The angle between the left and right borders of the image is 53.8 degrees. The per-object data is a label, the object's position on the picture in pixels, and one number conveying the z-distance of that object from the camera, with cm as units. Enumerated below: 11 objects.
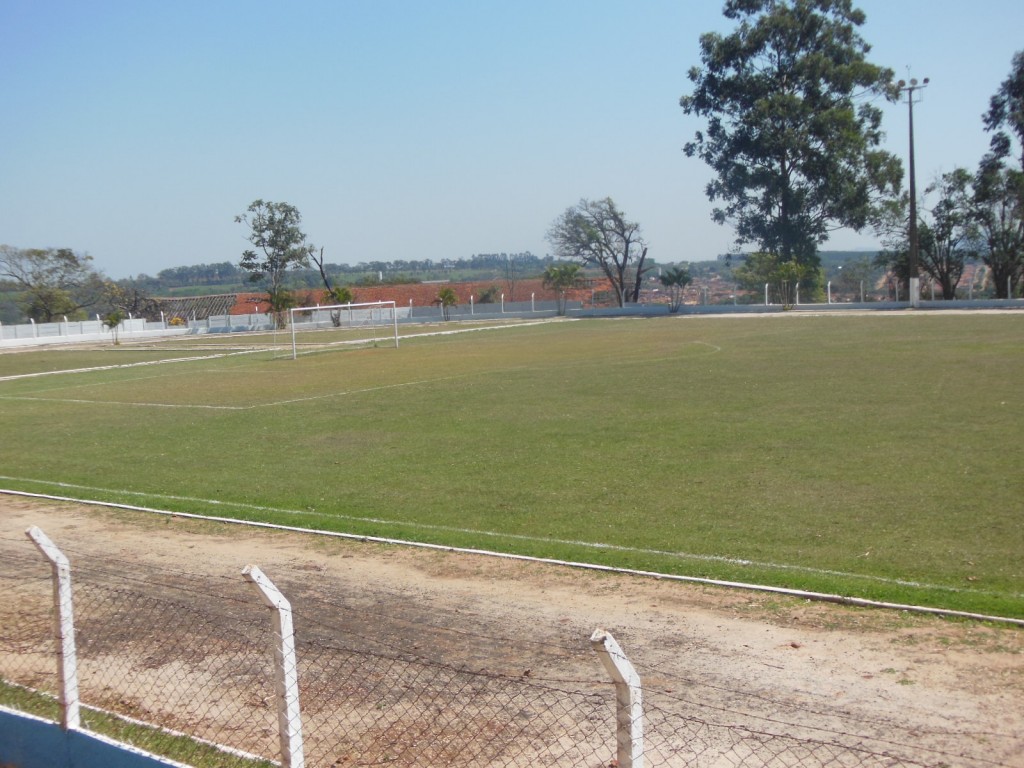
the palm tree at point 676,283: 6962
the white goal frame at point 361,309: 8294
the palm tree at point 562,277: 8031
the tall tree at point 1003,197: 5662
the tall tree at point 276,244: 8781
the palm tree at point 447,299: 7881
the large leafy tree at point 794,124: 6519
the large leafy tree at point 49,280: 8394
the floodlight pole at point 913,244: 5269
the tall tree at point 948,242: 5884
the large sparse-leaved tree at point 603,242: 8344
